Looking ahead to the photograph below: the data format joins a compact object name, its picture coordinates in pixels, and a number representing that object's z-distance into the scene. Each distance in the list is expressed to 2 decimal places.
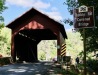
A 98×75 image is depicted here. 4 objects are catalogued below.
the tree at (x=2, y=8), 42.68
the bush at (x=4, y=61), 27.69
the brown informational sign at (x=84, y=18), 10.34
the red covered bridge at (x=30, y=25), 31.64
